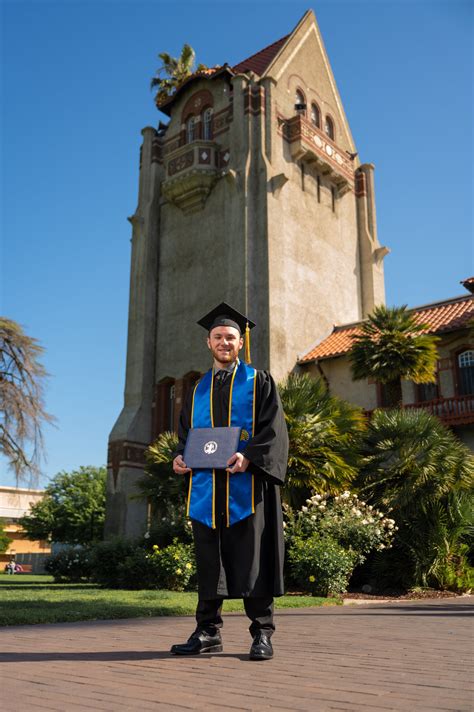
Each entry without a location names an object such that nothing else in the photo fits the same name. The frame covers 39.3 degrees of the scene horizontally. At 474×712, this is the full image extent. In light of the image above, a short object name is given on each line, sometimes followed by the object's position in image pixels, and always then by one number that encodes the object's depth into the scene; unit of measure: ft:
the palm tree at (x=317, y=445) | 51.47
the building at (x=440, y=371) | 79.20
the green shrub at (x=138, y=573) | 49.19
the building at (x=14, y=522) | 213.60
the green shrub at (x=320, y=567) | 42.27
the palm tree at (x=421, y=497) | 50.16
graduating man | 15.57
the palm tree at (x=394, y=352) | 70.33
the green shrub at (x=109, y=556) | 57.11
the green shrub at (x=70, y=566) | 64.18
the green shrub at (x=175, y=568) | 47.47
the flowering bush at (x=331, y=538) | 42.55
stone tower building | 93.86
